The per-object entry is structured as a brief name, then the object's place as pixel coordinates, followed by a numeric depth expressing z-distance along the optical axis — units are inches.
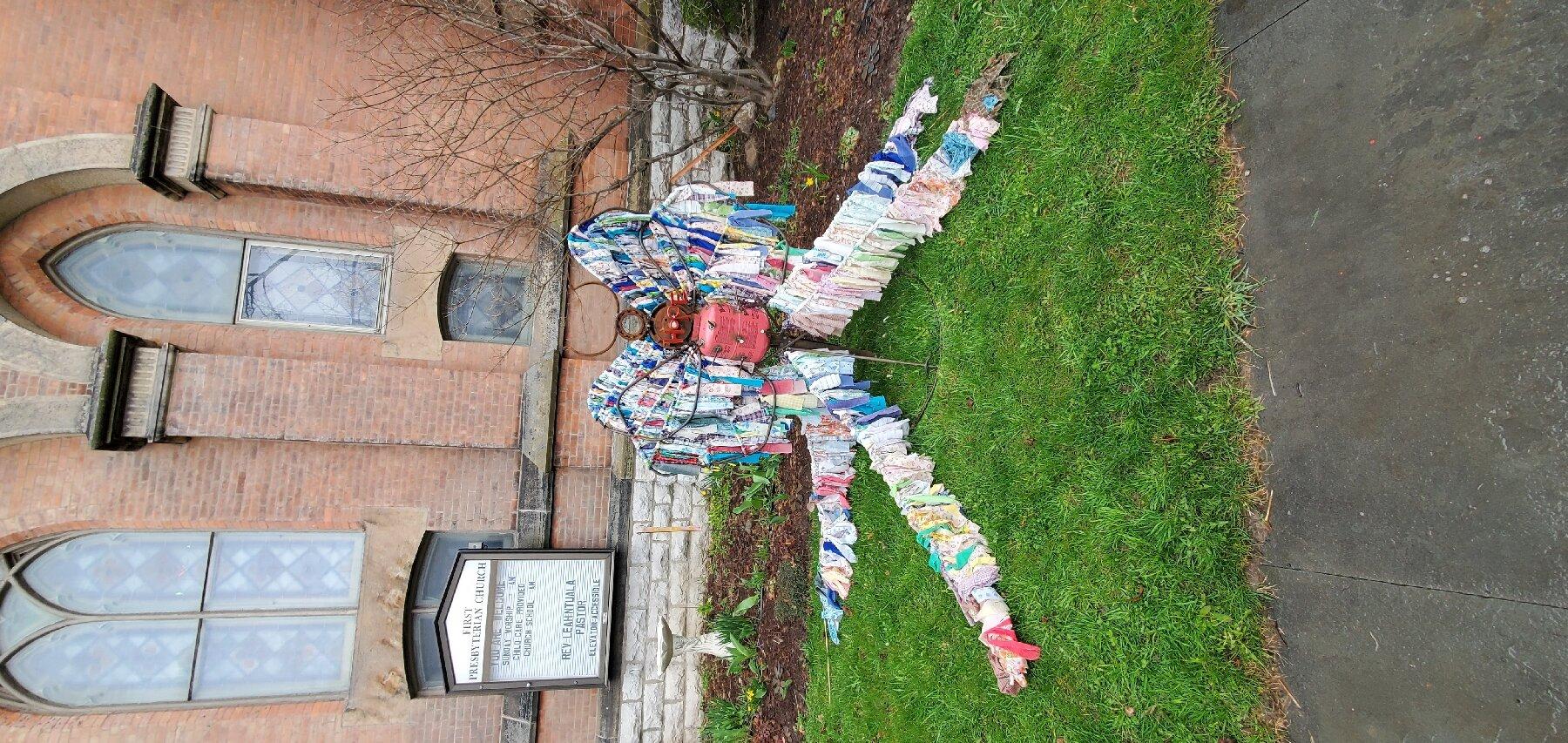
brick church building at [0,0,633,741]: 276.7
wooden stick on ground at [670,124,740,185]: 344.2
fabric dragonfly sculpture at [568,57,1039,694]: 221.6
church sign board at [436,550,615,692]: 289.6
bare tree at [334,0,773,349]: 297.9
